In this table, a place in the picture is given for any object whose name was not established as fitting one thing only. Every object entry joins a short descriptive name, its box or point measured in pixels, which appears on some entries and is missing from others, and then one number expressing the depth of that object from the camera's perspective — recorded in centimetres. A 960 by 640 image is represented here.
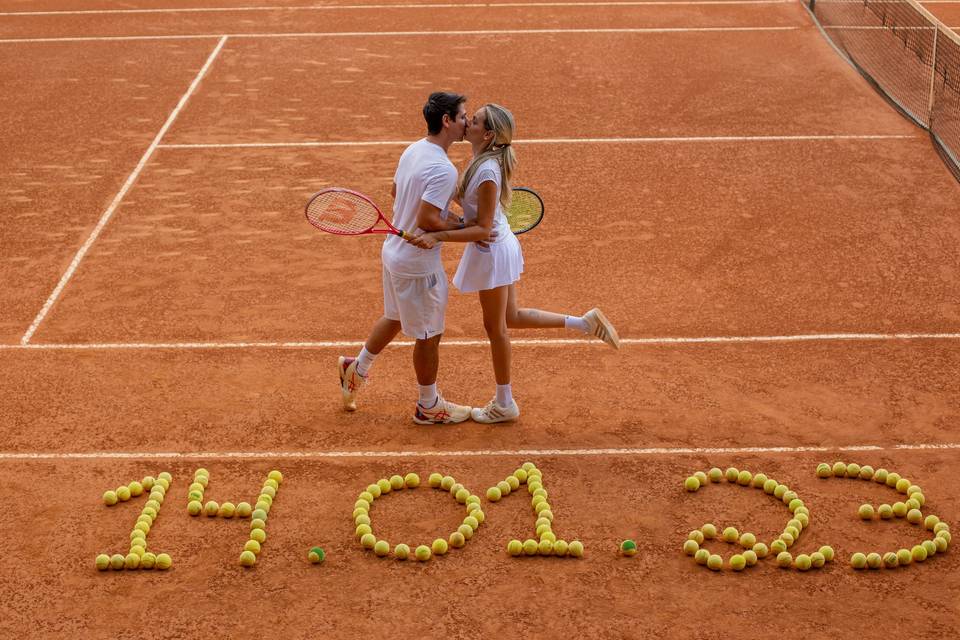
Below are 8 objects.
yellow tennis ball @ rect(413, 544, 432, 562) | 1318
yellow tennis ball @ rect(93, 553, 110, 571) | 1297
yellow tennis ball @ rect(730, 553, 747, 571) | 1286
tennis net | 2691
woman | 1397
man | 1399
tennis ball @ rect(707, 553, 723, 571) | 1289
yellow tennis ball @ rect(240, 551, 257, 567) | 1302
